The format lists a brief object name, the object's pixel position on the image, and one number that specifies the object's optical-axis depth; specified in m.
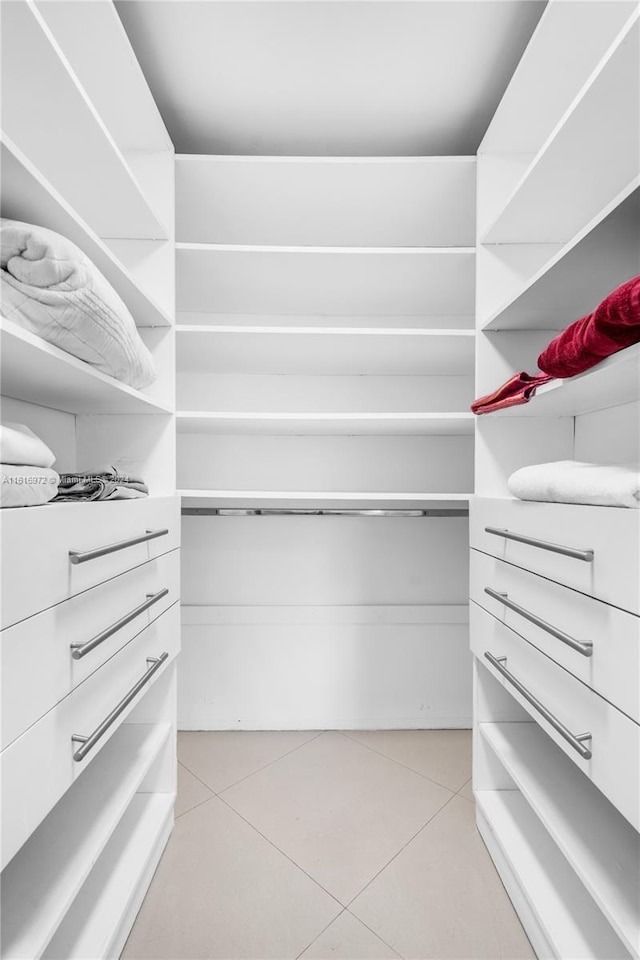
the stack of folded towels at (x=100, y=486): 0.91
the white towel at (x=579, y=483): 0.71
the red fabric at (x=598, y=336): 0.69
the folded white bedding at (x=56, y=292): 0.73
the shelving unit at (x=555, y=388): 0.85
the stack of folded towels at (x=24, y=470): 0.64
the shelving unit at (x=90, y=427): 0.73
